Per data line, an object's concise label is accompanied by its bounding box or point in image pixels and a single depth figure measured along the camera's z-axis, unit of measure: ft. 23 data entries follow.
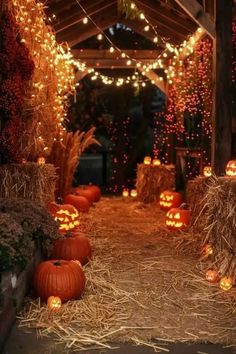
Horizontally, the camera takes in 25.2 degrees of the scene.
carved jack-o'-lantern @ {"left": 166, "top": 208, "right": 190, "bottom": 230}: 23.67
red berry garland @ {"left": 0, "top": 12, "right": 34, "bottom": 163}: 18.47
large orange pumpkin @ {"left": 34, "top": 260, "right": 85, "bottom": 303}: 13.51
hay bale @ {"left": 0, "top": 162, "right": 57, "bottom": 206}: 19.26
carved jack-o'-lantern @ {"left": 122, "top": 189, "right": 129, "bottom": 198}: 37.26
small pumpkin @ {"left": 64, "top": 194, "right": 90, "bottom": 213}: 28.27
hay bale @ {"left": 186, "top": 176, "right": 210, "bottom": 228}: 20.58
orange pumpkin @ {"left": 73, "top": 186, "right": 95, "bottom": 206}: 30.90
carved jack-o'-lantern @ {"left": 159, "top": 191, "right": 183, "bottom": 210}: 29.37
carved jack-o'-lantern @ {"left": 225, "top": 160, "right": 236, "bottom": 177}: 17.60
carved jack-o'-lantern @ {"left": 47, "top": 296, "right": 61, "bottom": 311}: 13.07
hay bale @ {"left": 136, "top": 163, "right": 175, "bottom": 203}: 32.73
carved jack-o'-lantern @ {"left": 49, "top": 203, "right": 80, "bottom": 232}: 22.30
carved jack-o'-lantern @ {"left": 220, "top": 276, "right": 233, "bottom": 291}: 15.14
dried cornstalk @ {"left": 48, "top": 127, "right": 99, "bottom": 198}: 28.09
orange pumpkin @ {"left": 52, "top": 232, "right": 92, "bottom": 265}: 16.78
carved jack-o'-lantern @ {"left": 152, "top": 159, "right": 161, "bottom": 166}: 33.32
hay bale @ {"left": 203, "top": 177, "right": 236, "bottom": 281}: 15.75
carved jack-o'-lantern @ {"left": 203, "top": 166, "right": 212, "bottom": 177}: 22.59
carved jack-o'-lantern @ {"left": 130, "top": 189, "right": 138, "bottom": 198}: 36.44
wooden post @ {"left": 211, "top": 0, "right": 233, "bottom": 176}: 20.33
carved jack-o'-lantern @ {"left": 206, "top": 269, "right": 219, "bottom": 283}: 16.03
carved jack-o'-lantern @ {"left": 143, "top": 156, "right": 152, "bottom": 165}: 34.11
